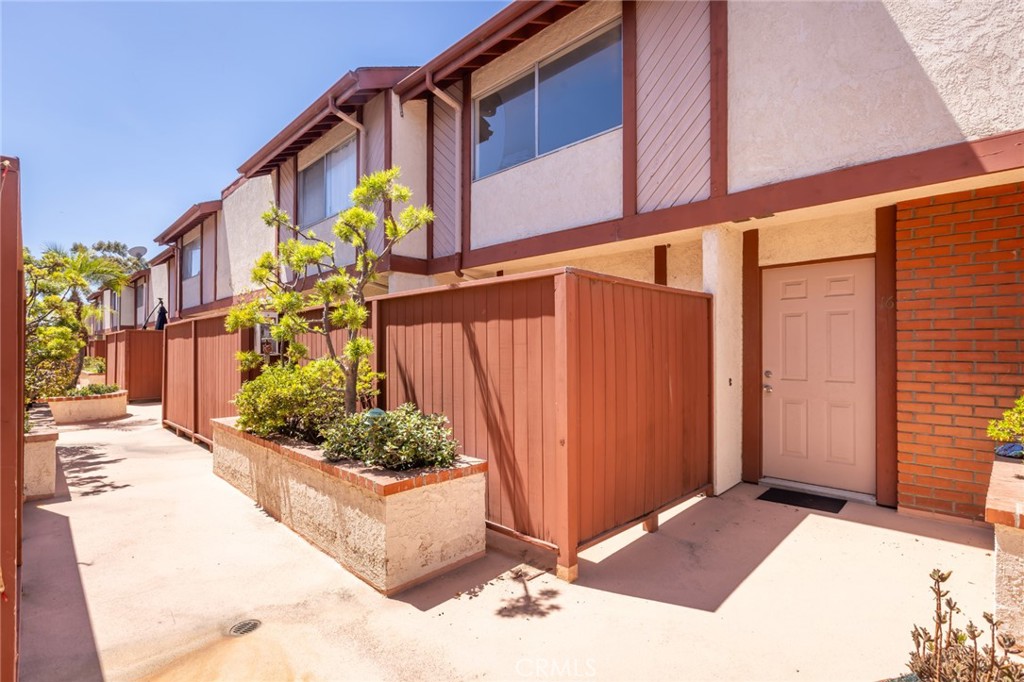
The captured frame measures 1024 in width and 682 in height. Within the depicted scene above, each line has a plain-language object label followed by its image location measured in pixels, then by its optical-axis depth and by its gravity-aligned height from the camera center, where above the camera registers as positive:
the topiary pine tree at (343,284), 4.60 +0.58
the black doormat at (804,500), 4.86 -1.75
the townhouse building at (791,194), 4.09 +1.54
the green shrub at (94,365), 16.81 -0.84
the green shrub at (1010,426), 3.31 -0.65
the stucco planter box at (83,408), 11.12 -1.60
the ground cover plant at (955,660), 1.49 -1.16
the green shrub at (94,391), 11.41 -1.20
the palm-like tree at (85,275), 8.02 +1.32
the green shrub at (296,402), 4.90 -0.65
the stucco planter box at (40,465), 5.32 -1.41
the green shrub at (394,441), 3.63 -0.82
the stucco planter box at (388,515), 3.25 -1.34
